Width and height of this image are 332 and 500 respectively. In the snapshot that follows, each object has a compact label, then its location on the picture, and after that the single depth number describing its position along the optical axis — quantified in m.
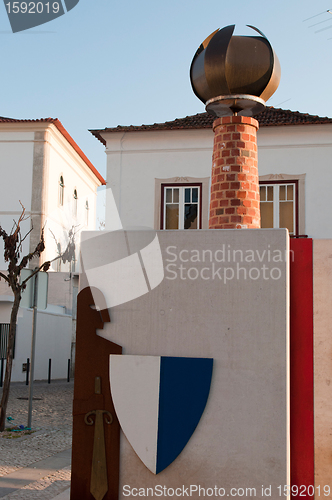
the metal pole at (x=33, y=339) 9.07
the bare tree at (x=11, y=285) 9.02
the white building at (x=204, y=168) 16.20
